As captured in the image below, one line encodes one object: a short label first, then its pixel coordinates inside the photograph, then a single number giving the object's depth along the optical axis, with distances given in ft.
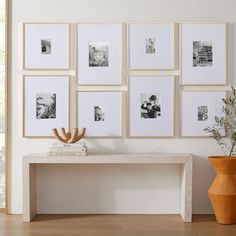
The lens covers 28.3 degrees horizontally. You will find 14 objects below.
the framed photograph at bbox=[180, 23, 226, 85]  15.66
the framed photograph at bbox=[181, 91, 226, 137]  15.74
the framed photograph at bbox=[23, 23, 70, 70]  15.69
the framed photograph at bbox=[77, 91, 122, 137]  15.75
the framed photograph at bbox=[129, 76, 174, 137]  15.71
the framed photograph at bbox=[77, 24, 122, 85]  15.69
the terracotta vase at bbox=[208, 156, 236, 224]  14.28
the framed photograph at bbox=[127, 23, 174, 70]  15.66
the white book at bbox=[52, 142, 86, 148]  14.76
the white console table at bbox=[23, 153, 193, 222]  14.47
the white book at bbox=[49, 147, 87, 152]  14.71
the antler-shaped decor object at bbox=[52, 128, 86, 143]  15.01
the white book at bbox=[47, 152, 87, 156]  14.69
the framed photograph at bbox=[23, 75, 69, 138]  15.74
